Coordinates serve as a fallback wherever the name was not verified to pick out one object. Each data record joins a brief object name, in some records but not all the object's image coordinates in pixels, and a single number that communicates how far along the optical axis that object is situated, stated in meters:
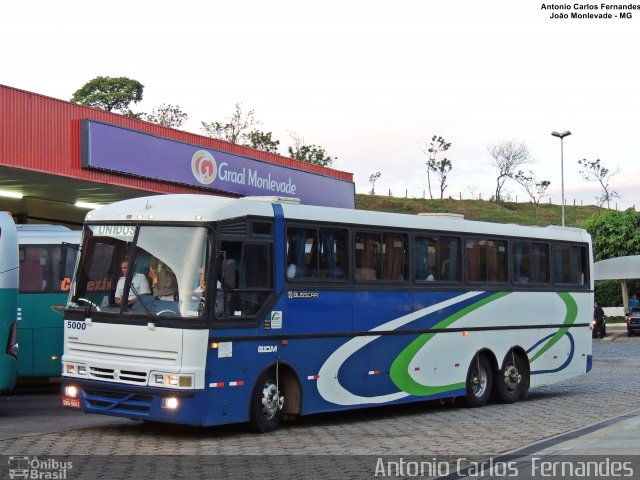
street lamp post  60.00
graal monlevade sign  26.75
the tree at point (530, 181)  109.88
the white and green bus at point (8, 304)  14.91
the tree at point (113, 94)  85.44
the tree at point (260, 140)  79.50
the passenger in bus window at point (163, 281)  12.80
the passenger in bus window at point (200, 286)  12.72
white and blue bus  12.73
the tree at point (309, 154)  85.81
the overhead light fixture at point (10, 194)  28.59
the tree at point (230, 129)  77.62
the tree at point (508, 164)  107.88
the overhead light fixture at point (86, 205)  32.16
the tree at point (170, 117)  82.50
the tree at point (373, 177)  113.31
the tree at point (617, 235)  67.25
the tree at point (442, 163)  109.50
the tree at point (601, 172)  112.88
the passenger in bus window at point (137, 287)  12.95
